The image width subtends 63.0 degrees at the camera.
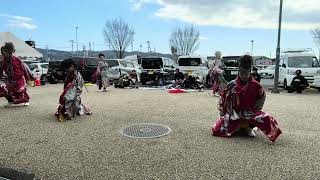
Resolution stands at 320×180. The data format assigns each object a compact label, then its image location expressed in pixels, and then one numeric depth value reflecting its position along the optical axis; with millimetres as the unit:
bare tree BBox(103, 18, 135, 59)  34779
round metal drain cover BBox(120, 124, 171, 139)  4204
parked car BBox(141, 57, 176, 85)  14283
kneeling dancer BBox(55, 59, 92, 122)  5179
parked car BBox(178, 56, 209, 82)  13445
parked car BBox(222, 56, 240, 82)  11658
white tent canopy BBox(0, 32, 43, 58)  14661
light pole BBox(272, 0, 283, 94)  10730
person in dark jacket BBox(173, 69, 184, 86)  12374
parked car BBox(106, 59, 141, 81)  14686
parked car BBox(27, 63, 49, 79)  16562
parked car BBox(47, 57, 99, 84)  15876
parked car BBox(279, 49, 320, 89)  11509
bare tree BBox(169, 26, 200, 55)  39277
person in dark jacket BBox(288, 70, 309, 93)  10944
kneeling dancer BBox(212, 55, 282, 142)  4067
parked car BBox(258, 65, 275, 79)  15495
